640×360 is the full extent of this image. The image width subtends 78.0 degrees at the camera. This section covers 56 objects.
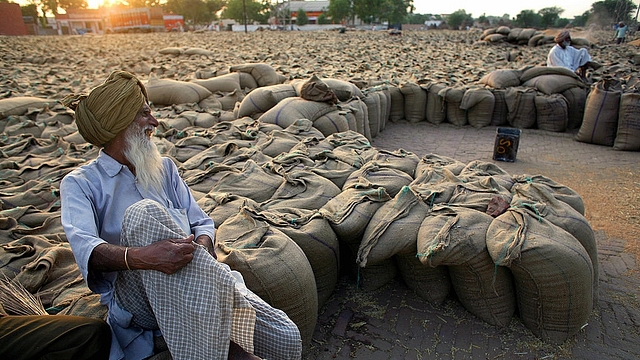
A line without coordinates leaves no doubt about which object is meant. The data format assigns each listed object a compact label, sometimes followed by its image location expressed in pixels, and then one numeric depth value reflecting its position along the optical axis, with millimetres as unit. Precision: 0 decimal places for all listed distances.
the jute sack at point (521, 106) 6785
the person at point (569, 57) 7344
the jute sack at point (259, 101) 5359
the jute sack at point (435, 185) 2531
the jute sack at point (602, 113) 5688
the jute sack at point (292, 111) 4688
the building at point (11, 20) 33875
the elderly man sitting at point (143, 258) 1418
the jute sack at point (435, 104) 7266
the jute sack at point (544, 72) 6863
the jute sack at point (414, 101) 7297
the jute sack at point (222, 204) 2385
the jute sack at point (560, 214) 2305
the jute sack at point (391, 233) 2283
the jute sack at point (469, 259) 2096
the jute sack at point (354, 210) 2383
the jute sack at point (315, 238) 2242
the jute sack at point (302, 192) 2615
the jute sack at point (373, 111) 6254
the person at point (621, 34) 19953
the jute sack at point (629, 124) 5427
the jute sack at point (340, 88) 5766
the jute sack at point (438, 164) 3078
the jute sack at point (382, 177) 2807
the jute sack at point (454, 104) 7062
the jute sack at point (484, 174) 2824
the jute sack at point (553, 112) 6578
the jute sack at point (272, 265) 1894
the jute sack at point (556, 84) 6707
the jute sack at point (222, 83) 6730
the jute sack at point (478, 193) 2438
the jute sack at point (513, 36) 19125
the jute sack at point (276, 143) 3734
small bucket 5320
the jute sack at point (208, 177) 2904
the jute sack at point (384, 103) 6728
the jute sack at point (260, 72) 7410
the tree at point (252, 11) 65375
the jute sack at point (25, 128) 4555
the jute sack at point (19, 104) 5101
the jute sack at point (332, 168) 3035
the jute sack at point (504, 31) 20328
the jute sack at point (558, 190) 2633
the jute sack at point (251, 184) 2775
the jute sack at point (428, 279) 2475
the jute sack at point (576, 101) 6699
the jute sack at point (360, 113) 5481
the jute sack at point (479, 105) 6875
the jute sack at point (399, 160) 3172
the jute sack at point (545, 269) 2031
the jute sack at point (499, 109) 7000
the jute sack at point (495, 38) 19344
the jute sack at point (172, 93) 6004
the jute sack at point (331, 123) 4926
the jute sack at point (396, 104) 7359
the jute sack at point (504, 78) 7191
